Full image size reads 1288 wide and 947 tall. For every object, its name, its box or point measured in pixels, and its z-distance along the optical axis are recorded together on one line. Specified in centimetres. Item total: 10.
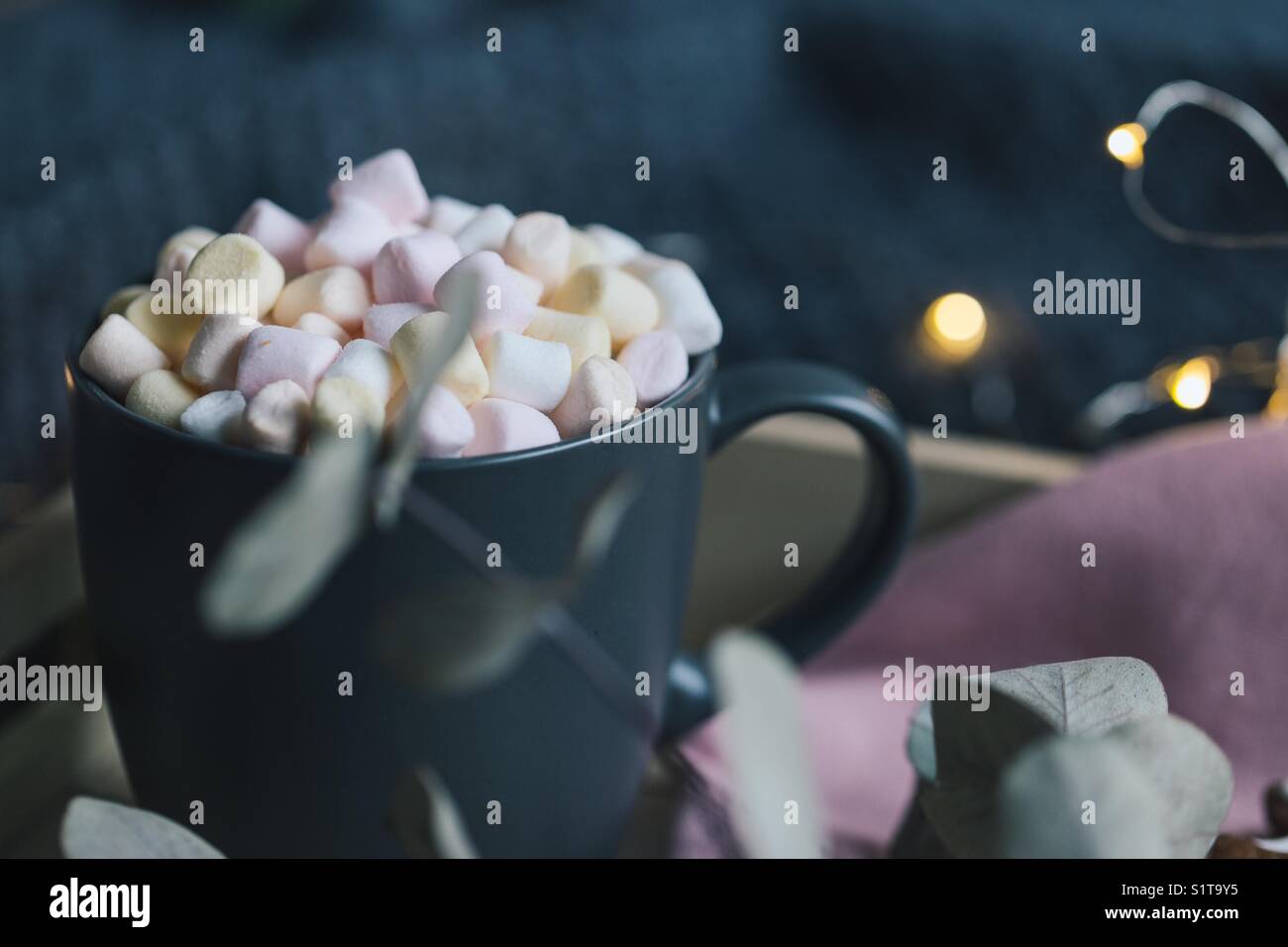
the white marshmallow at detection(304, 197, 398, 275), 35
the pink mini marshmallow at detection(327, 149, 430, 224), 37
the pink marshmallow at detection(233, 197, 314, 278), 36
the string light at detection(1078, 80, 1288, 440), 45
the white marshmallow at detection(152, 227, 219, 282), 35
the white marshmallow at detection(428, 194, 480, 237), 37
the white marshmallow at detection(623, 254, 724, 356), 35
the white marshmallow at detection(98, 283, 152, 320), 35
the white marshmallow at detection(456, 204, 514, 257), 36
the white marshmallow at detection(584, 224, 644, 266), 38
